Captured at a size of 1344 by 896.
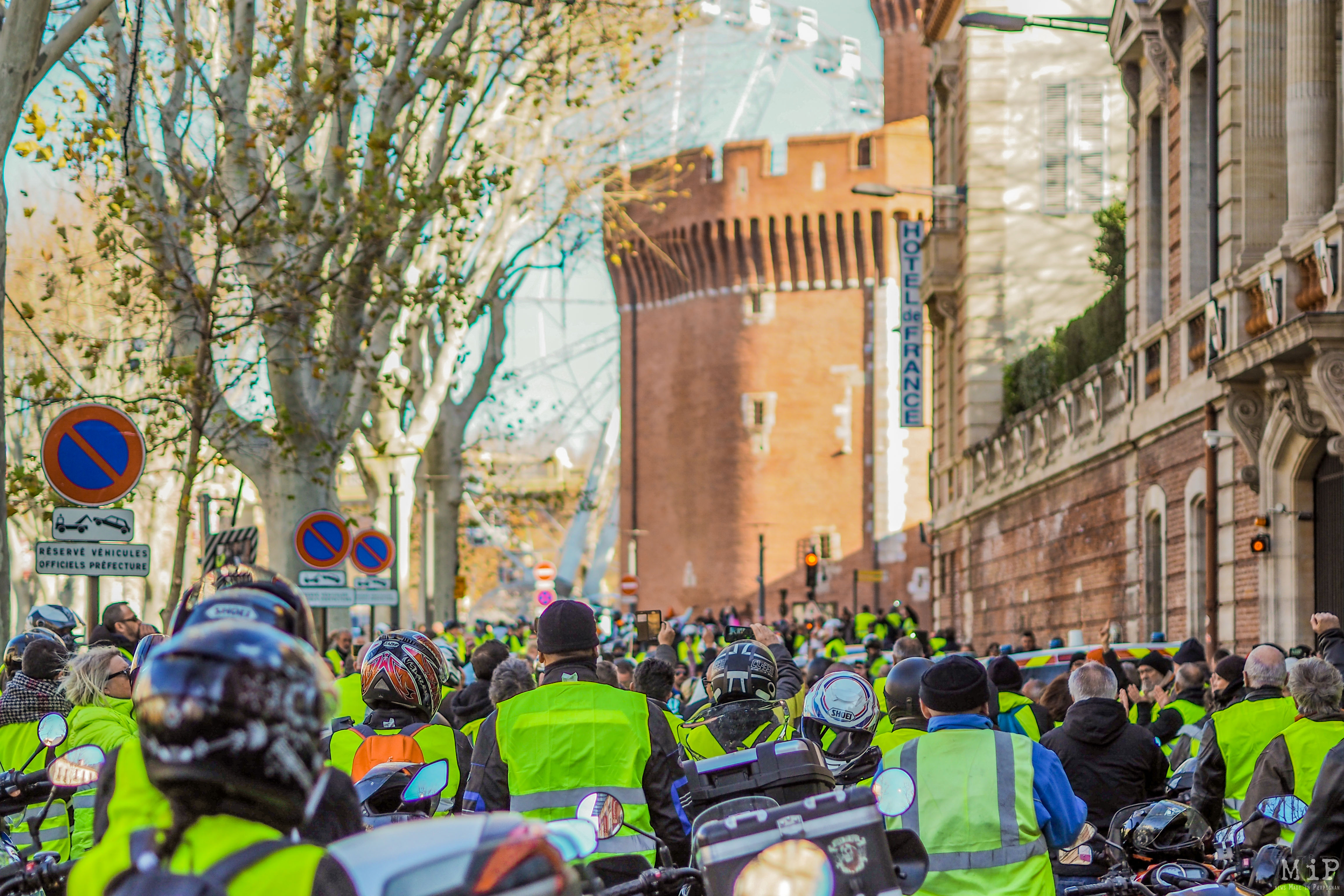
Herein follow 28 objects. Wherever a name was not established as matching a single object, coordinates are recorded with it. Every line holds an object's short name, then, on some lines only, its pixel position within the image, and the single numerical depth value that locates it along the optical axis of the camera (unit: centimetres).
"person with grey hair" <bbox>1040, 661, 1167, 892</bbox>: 1550
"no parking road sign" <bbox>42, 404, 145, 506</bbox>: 2081
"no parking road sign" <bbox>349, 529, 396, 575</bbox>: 3822
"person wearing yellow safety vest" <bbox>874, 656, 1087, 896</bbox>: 895
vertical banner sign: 7937
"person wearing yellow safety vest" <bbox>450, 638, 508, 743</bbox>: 1662
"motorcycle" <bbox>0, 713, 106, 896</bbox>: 896
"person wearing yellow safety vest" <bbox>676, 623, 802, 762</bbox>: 1348
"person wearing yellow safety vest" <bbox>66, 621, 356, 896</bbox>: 473
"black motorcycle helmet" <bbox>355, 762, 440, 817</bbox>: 1037
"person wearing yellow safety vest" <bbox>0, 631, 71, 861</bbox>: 1456
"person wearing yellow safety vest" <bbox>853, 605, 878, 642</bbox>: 5622
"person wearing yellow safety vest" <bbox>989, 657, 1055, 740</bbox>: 1669
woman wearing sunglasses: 1291
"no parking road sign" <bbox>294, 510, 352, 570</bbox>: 3412
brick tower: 12106
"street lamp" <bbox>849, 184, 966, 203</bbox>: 5791
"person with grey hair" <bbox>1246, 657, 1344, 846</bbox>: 1266
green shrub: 5456
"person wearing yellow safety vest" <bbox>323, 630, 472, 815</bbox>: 1134
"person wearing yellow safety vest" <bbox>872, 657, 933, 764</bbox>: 1129
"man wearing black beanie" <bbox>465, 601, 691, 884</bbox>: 1005
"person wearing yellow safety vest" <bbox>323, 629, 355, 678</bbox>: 3241
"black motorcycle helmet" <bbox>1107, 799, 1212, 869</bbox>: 1382
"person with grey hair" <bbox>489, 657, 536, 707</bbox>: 1633
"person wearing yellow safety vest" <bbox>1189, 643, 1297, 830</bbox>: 1456
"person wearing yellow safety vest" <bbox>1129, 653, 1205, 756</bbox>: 2087
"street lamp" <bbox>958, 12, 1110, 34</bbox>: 4759
